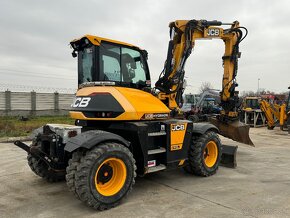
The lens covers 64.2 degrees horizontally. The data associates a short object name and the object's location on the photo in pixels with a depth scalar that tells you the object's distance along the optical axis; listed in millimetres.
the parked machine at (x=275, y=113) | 12620
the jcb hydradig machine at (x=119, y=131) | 3531
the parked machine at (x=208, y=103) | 14590
